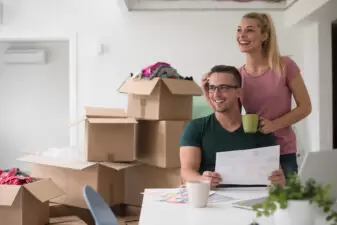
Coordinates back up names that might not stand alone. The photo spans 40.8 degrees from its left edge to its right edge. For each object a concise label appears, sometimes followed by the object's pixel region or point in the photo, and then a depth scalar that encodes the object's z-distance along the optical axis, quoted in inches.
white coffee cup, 60.1
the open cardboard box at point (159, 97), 121.3
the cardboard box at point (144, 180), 125.7
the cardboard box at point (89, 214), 124.6
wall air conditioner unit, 205.5
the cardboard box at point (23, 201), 102.7
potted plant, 43.4
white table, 52.6
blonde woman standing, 83.5
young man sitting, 79.6
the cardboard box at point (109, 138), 122.8
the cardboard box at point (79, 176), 122.3
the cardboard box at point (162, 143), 121.7
